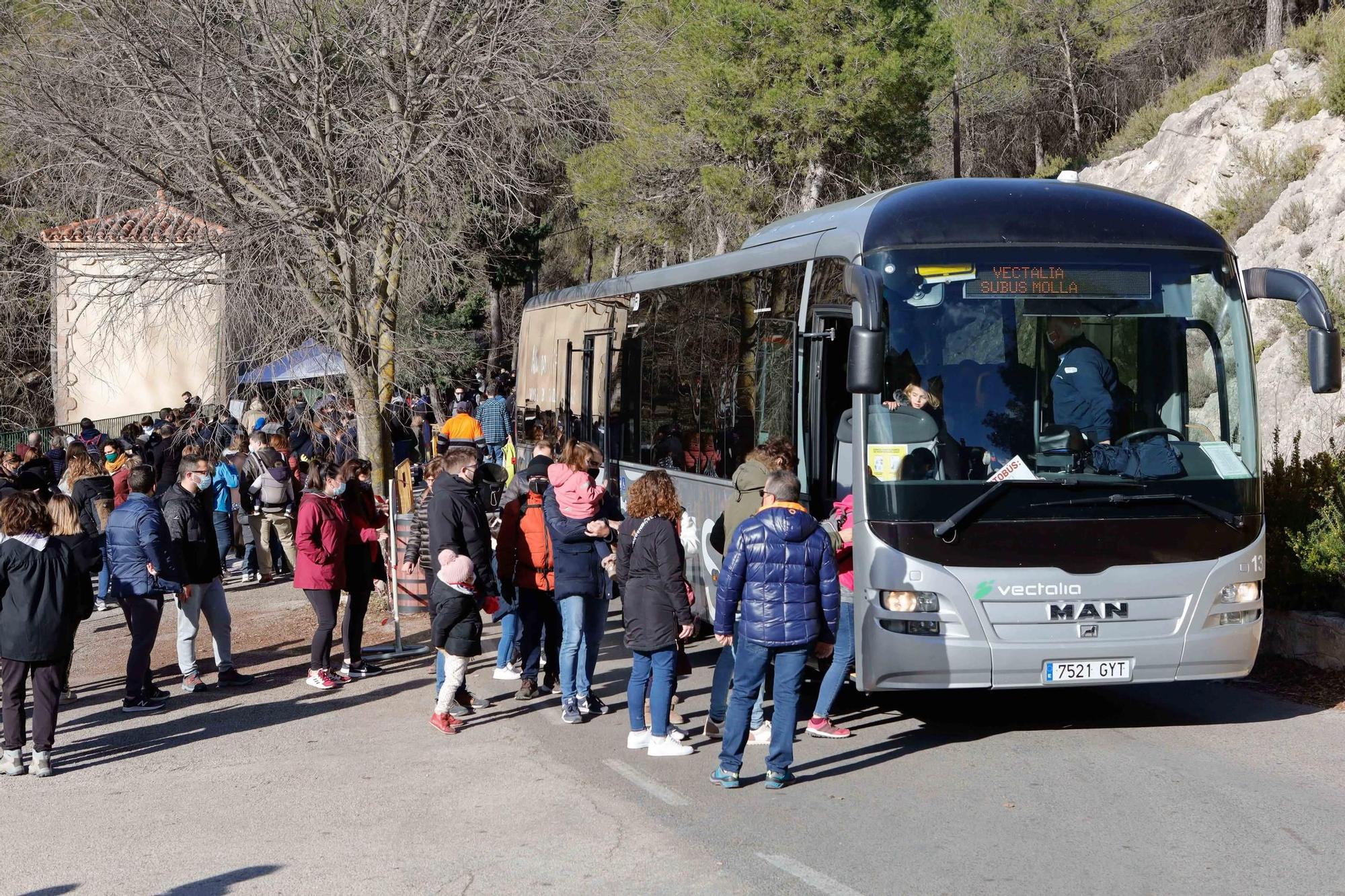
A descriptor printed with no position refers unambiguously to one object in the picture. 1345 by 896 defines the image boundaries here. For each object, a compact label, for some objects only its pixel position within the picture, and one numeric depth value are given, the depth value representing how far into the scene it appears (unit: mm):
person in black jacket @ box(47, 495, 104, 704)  8438
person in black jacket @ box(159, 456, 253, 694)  10008
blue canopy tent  13250
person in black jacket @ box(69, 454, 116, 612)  12945
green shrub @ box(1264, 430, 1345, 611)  9828
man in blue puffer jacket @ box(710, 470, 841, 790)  6902
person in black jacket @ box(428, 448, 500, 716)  8609
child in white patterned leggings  8523
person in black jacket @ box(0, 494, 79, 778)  7855
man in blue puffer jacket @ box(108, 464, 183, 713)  9445
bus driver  7973
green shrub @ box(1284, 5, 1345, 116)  25750
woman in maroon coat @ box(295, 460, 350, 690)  10078
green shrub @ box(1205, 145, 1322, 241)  25328
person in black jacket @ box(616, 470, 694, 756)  7816
